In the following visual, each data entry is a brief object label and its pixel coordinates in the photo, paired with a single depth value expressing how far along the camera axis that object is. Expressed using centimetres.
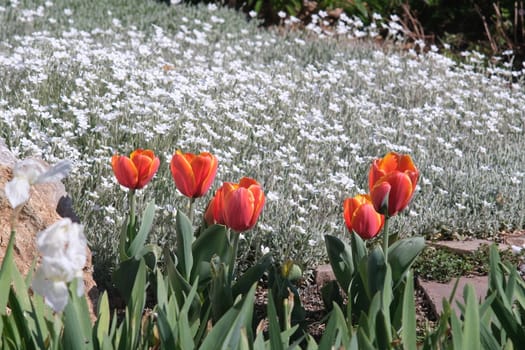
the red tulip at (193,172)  534
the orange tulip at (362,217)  536
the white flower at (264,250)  730
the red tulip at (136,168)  545
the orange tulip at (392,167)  529
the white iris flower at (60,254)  306
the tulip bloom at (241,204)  495
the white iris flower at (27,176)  332
